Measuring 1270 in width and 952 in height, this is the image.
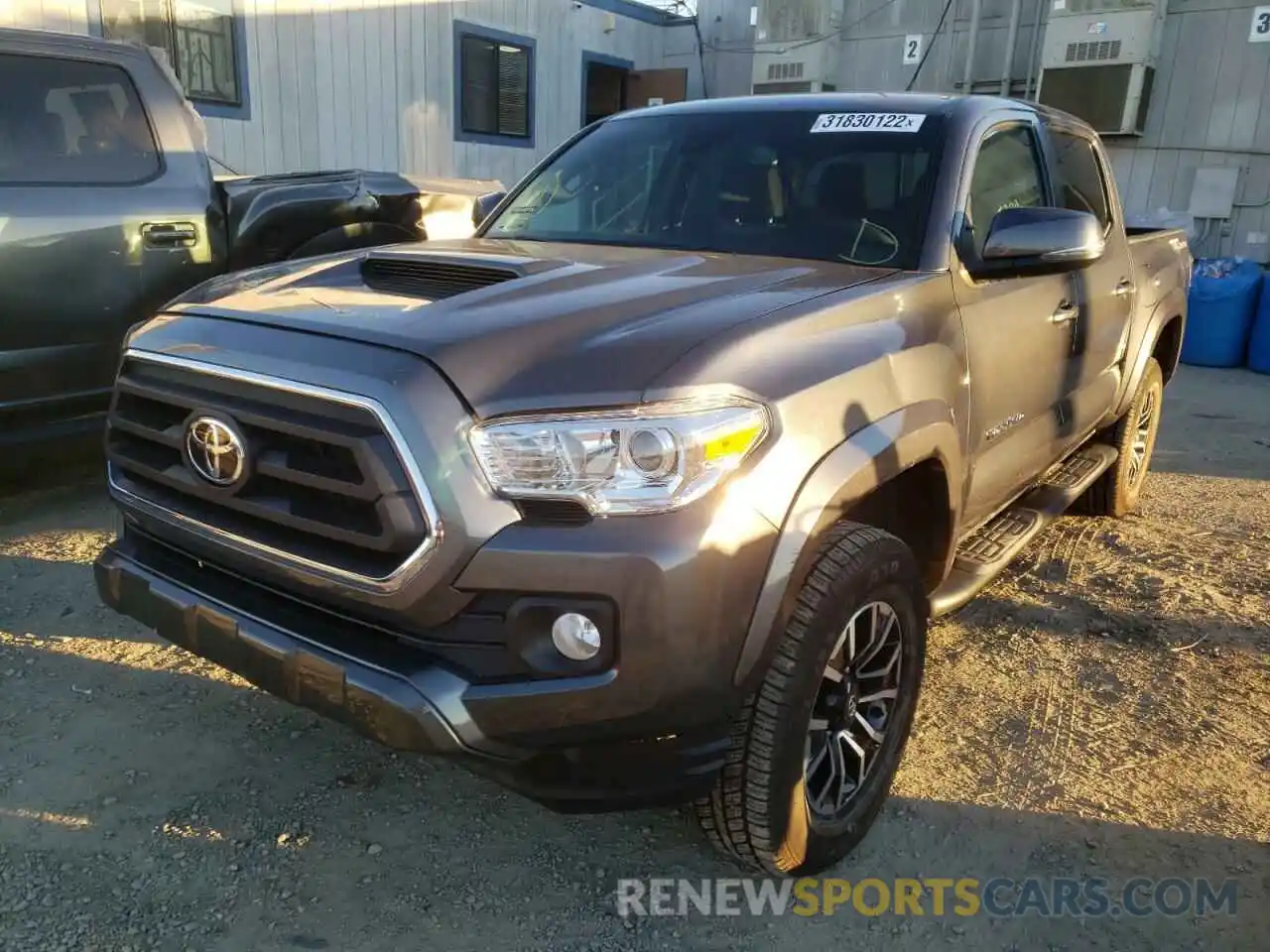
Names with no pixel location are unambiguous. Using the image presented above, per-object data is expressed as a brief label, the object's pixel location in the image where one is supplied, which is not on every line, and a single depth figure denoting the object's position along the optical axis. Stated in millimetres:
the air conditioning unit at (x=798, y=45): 12680
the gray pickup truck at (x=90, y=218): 4188
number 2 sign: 12336
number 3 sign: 10289
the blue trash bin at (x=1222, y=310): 10297
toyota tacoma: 1871
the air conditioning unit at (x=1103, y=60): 10633
